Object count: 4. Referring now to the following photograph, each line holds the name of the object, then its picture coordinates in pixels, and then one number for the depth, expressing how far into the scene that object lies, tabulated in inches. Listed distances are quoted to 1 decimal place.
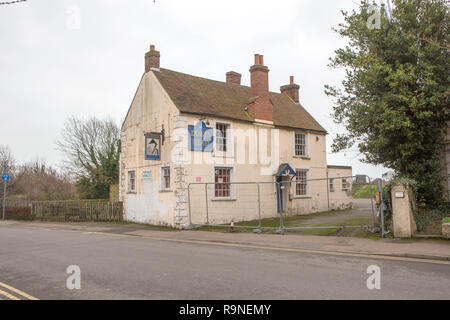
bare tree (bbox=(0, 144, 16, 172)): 1571.6
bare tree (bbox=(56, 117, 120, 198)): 1255.5
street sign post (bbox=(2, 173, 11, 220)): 980.3
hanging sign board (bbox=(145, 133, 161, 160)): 717.3
